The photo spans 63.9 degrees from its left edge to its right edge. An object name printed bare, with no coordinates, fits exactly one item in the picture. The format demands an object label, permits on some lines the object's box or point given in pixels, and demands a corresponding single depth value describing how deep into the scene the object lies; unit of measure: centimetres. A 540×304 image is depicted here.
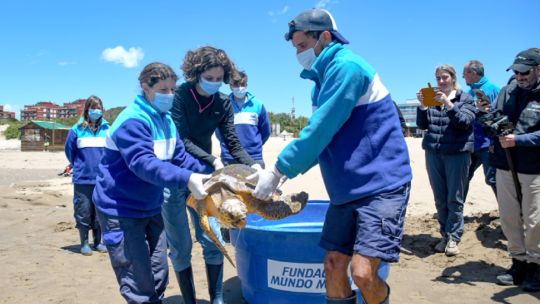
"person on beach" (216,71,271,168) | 527
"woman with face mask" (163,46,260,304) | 319
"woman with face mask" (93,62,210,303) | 254
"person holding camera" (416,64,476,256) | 486
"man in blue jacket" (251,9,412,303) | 219
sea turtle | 259
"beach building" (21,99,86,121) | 12675
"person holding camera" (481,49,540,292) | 382
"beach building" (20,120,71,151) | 3105
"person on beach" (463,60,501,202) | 569
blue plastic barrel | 295
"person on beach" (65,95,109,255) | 543
